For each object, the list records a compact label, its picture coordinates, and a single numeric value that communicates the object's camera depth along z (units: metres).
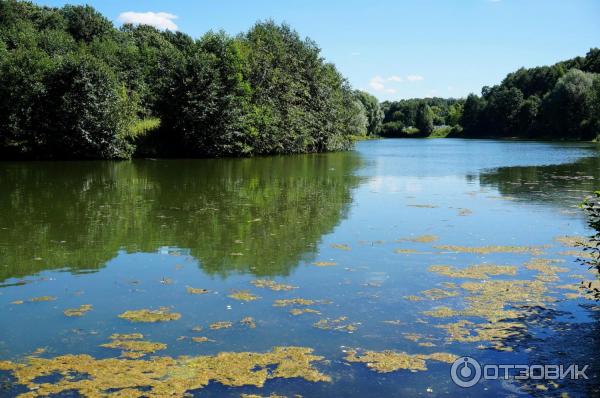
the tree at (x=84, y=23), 83.12
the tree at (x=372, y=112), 123.25
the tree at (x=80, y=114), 40.28
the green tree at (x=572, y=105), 95.12
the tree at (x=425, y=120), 145.12
